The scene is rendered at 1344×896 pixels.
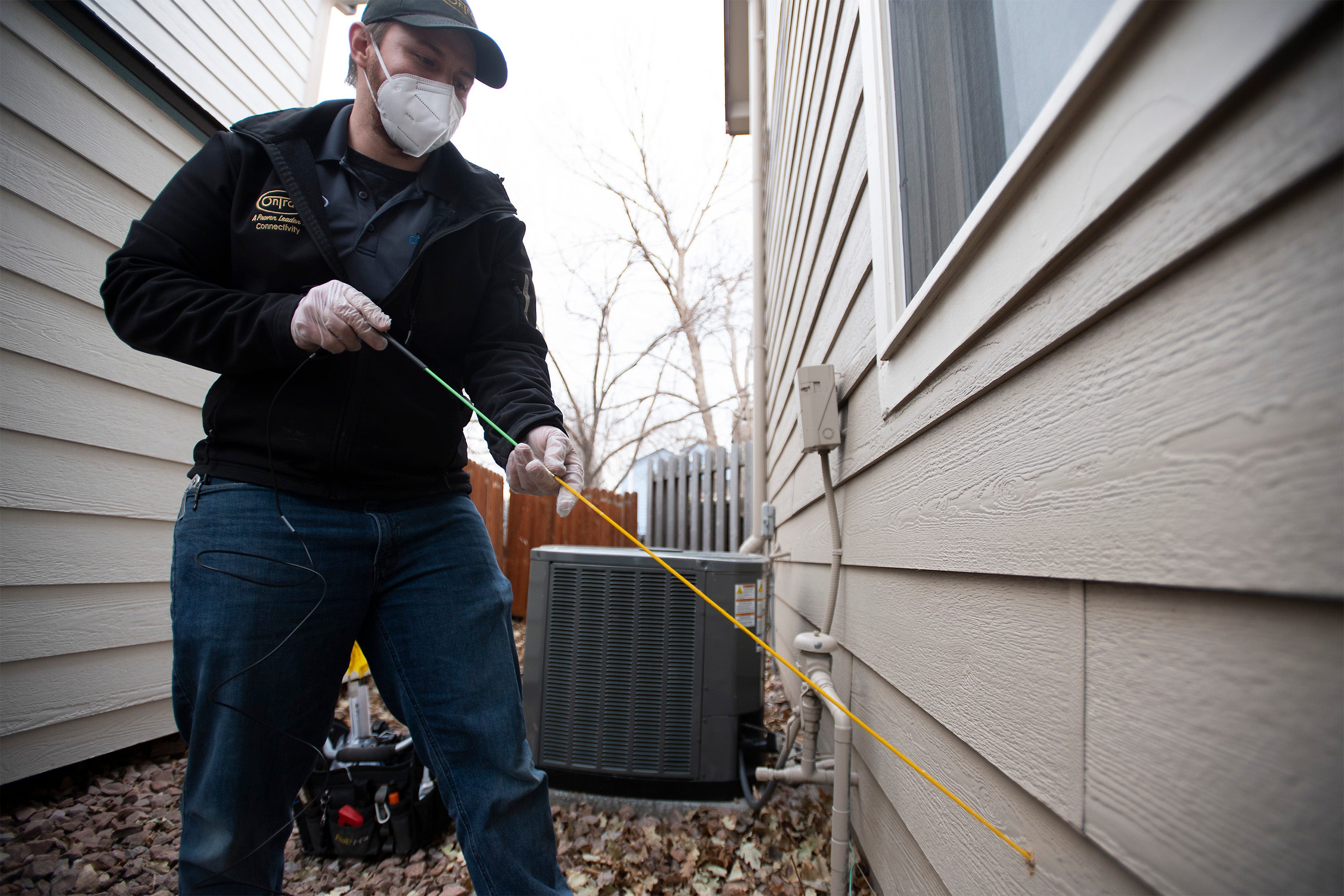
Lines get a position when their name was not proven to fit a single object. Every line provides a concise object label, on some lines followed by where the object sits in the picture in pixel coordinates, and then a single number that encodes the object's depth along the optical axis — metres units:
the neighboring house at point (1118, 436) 0.41
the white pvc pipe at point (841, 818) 1.61
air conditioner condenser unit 2.30
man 1.12
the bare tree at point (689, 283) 12.94
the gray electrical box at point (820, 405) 1.88
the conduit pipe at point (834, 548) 1.79
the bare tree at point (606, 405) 12.70
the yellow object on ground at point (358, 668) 2.52
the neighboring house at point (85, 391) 2.22
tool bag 2.13
